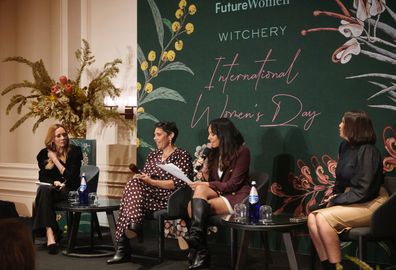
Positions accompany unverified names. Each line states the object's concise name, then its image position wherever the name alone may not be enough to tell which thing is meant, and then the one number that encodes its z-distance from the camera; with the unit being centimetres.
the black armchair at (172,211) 468
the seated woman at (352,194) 381
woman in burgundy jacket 436
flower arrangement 632
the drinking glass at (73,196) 525
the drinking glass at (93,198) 512
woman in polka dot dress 475
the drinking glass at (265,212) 401
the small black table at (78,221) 486
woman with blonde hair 518
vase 610
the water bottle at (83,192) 502
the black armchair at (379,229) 361
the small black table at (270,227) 381
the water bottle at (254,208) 395
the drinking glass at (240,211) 411
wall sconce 645
